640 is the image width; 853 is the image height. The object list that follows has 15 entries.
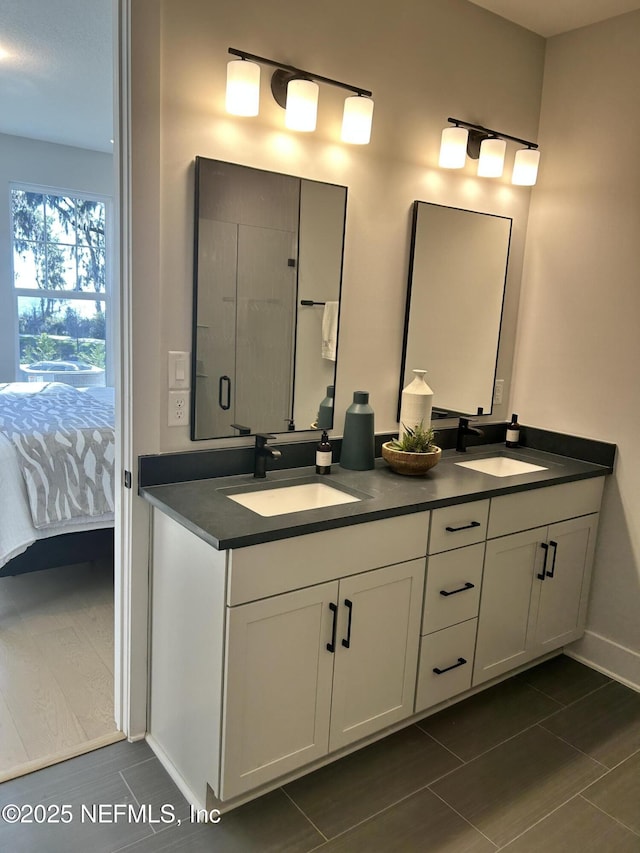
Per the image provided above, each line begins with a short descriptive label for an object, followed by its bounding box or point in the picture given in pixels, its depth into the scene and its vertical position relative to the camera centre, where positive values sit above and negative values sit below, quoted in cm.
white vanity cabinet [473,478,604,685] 235 -93
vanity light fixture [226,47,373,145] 195 +67
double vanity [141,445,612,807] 174 -87
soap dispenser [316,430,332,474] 229 -49
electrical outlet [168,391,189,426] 207 -32
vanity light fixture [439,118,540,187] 251 +67
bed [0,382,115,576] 297 -89
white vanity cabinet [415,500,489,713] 214 -93
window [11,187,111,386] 554 +11
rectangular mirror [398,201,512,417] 261 +7
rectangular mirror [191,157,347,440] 206 +4
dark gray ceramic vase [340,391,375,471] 236 -43
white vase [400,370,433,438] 247 -32
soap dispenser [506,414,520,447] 296 -48
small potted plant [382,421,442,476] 233 -47
